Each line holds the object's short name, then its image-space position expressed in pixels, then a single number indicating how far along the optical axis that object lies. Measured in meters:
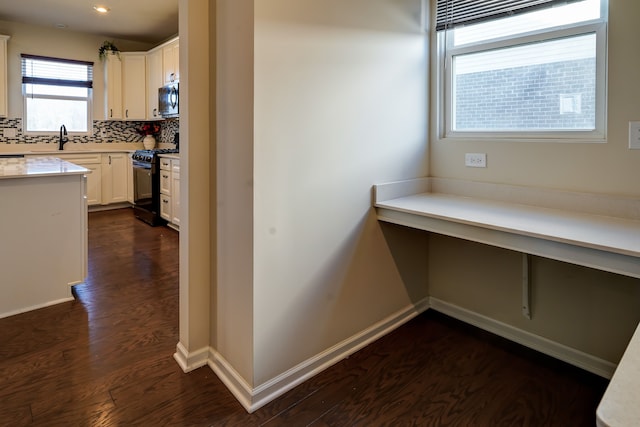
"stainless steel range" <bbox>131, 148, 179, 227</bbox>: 5.23
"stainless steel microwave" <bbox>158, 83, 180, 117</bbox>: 5.16
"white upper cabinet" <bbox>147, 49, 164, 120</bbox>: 5.70
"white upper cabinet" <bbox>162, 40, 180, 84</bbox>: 5.26
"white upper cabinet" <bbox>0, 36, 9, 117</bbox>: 5.19
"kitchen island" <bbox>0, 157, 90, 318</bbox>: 2.64
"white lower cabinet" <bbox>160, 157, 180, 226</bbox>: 4.85
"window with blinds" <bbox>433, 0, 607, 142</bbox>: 2.04
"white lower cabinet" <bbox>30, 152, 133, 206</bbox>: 5.89
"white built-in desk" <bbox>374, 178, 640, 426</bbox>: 1.55
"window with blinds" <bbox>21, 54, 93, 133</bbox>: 5.62
